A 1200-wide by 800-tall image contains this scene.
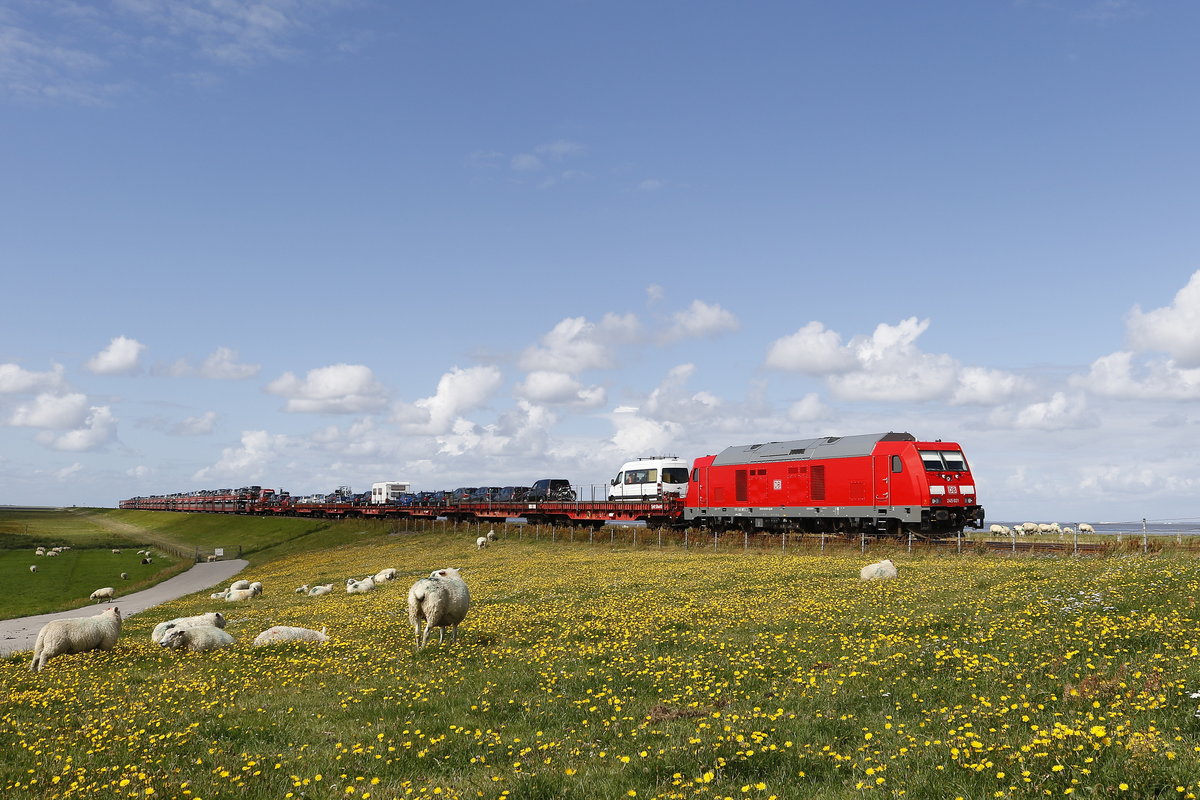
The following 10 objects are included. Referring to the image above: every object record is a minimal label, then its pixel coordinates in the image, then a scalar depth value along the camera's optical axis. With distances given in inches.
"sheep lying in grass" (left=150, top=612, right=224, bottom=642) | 930.4
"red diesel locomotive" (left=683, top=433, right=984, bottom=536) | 1662.2
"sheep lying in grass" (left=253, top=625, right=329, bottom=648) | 860.6
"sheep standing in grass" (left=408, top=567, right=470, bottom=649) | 770.2
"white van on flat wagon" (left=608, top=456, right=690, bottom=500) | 2576.3
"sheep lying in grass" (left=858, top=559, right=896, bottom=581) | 1115.3
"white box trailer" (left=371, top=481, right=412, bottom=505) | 4335.6
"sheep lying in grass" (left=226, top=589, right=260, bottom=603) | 1656.1
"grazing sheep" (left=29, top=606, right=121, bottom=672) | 836.0
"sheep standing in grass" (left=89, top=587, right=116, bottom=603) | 1993.0
